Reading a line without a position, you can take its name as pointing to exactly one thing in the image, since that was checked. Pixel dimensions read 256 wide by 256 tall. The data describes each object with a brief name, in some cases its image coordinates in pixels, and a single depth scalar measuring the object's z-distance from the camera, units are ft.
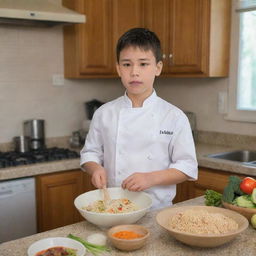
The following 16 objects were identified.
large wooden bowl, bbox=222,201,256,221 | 4.22
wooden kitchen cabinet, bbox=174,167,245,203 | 8.00
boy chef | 4.84
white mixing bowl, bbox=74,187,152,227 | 4.01
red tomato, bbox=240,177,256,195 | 4.52
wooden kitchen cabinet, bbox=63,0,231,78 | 9.10
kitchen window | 9.29
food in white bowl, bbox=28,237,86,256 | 3.55
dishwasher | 7.91
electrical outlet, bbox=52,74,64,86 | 10.38
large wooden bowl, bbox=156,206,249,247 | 3.56
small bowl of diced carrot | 3.59
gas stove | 8.13
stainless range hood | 8.07
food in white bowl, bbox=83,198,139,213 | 4.30
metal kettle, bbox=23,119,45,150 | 9.86
